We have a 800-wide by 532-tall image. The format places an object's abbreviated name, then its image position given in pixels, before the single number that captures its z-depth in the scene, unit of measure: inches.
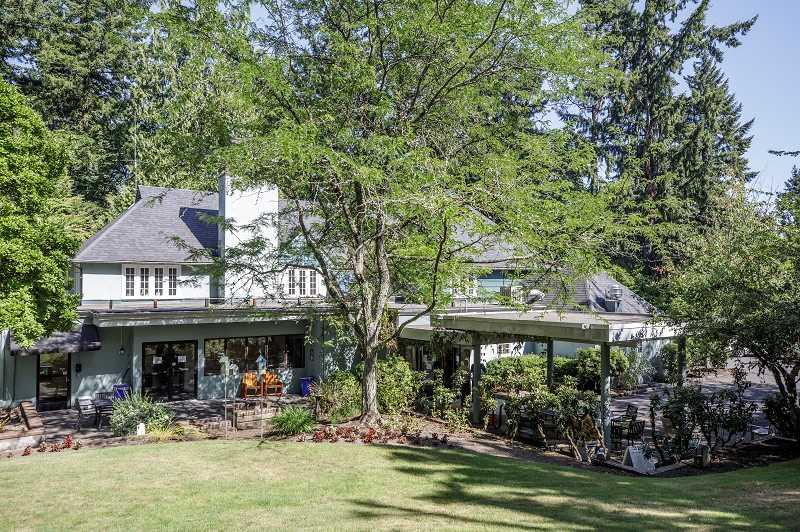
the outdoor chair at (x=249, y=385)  775.7
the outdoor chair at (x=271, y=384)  797.3
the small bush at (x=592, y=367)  853.2
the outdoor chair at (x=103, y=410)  578.6
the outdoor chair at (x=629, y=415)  530.3
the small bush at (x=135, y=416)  529.9
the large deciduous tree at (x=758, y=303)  452.8
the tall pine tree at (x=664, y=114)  1392.7
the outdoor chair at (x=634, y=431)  515.8
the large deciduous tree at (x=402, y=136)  456.8
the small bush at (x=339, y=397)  609.7
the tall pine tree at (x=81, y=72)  1422.2
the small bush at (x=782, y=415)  528.1
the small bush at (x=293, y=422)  529.7
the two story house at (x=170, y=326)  684.1
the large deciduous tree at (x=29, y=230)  454.9
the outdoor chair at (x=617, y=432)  517.7
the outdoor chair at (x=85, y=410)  579.5
